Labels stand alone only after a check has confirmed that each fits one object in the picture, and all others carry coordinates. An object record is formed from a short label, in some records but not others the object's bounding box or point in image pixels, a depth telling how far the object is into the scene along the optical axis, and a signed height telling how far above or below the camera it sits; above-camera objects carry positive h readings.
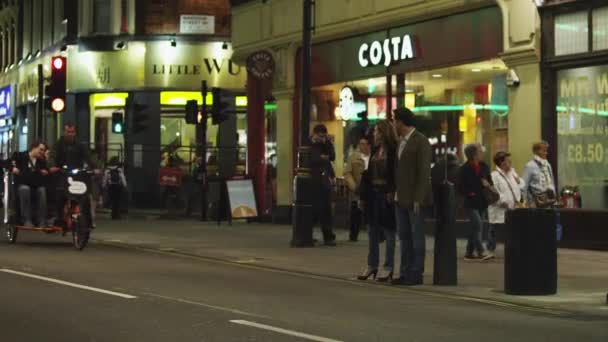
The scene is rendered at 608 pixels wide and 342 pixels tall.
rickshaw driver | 18.56 +0.24
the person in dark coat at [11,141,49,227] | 18.86 -0.14
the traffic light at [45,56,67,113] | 24.27 +1.84
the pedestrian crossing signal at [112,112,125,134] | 33.19 +1.41
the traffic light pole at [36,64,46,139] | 28.33 +1.82
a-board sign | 25.48 -0.58
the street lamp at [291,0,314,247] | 18.80 -0.09
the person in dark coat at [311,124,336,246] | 19.19 -0.09
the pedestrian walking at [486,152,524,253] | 17.19 -0.25
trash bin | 12.45 -0.84
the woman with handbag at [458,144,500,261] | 17.02 -0.29
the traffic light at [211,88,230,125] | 29.53 +1.64
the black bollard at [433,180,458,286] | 13.52 -0.83
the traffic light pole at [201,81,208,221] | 28.41 +0.25
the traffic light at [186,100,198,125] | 29.97 +1.59
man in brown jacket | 13.20 -0.21
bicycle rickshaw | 17.88 -0.59
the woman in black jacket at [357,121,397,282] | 13.65 -0.28
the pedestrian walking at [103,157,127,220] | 30.25 -0.35
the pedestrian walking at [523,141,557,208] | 17.08 -0.02
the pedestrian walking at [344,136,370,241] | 19.05 +0.13
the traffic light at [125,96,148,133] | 31.14 +1.52
